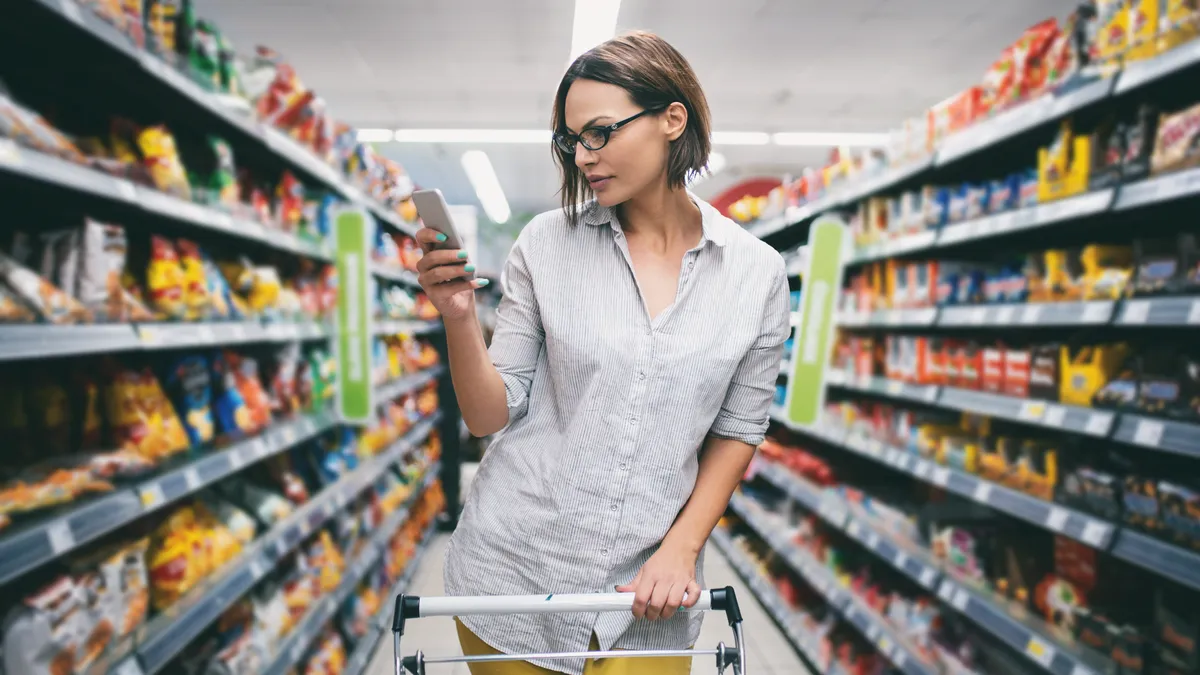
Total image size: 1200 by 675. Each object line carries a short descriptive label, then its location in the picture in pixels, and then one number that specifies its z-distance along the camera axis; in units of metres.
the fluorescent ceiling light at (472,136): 8.05
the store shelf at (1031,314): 1.75
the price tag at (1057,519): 1.81
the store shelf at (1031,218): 1.76
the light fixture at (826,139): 8.19
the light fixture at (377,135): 7.98
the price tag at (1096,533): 1.69
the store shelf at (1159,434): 1.47
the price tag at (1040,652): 1.83
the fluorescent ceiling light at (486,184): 9.22
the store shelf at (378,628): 2.79
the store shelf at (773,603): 3.11
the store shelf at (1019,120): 1.79
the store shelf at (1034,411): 1.74
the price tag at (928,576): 2.34
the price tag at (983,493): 2.11
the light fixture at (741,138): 8.09
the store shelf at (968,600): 1.78
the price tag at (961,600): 2.16
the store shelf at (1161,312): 1.49
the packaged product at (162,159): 1.65
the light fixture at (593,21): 4.70
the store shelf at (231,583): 1.50
